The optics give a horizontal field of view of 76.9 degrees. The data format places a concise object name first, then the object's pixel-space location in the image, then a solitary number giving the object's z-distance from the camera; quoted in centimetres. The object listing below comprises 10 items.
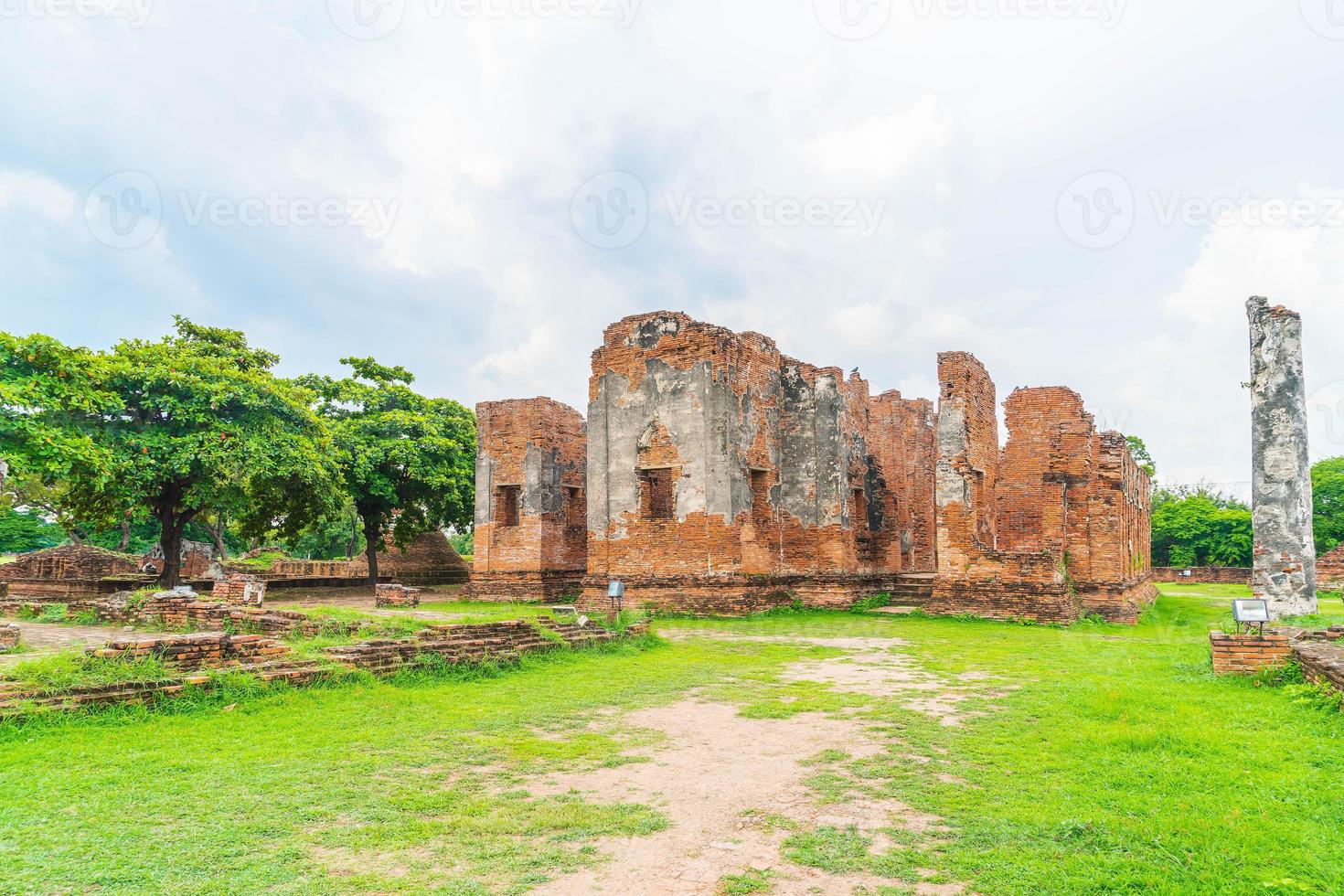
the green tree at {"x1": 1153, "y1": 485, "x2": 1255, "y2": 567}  3825
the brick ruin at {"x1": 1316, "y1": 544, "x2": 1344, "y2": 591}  2970
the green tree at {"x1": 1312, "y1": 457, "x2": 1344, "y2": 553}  3788
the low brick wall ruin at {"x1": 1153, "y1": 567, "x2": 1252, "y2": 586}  3541
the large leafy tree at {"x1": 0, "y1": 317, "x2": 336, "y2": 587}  1523
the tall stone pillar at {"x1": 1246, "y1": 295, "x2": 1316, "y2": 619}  1486
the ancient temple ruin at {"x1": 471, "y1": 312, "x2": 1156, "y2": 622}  1931
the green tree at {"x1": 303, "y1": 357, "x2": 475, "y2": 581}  2466
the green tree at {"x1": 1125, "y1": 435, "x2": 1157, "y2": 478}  4841
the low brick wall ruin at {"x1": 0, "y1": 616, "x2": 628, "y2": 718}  720
